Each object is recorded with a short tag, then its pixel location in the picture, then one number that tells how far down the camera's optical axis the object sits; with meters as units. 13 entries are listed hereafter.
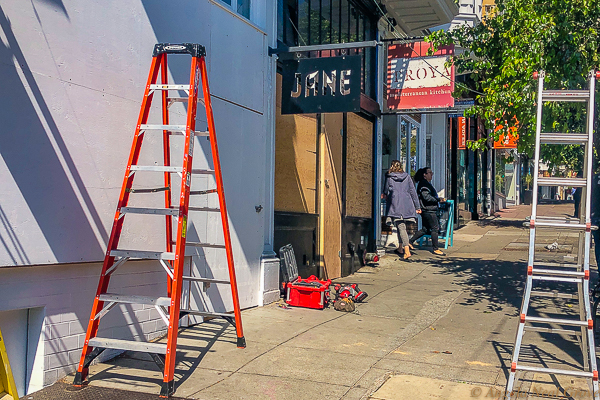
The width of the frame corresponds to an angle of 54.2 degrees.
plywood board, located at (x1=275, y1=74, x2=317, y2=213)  8.13
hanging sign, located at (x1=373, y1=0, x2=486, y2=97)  9.93
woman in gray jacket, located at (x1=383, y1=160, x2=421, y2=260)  11.65
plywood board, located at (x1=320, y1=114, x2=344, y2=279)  9.23
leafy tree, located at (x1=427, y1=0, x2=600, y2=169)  6.72
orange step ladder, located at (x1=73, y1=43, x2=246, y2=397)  4.26
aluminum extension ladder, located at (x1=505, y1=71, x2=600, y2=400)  4.22
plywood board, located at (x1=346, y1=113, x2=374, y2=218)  10.44
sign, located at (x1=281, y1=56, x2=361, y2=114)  7.10
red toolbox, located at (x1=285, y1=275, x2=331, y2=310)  7.34
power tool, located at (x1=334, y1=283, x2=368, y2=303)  7.66
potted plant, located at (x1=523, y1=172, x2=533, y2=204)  42.15
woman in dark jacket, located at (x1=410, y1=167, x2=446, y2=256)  12.48
